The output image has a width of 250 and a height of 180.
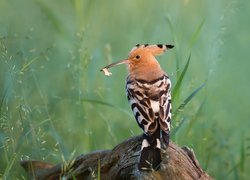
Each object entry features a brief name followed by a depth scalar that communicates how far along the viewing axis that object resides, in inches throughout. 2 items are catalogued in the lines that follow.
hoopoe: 419.5
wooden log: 414.6
